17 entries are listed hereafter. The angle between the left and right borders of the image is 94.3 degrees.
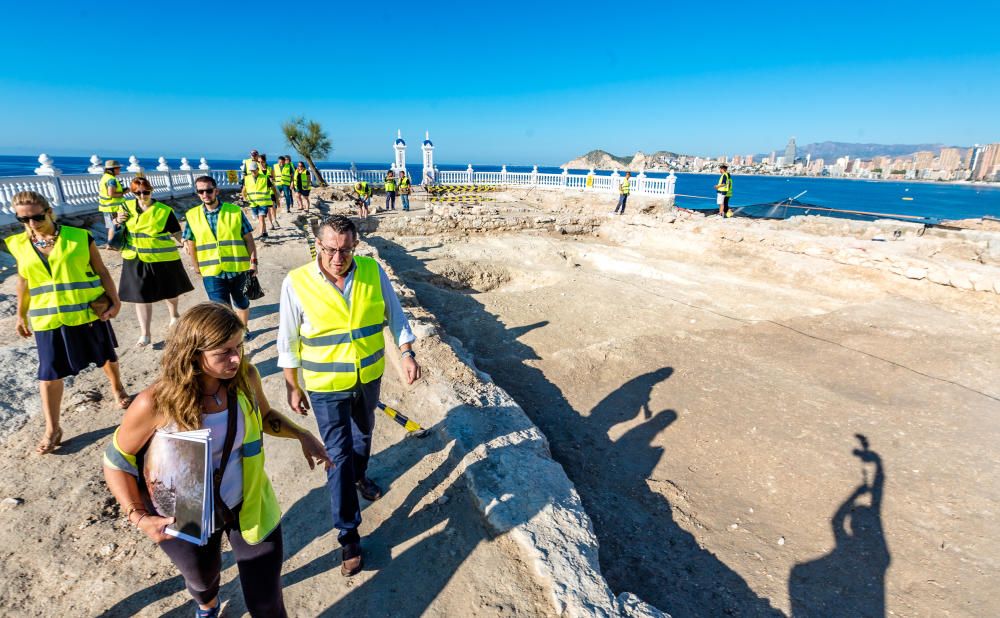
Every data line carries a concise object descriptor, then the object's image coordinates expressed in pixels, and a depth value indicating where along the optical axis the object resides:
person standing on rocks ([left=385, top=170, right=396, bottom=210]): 18.52
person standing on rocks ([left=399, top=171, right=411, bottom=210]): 20.48
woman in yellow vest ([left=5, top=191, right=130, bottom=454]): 3.16
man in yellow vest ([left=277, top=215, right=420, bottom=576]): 2.50
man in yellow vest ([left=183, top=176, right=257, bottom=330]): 4.62
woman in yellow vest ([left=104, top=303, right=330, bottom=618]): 1.59
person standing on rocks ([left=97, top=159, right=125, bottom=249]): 7.98
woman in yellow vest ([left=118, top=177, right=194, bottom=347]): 4.60
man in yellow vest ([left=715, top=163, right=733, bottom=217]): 14.69
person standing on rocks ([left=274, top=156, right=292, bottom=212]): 14.05
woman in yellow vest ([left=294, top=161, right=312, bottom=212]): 15.14
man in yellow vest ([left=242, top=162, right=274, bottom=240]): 9.78
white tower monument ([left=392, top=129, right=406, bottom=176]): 25.52
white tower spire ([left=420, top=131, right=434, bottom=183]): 26.69
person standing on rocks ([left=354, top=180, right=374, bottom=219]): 16.89
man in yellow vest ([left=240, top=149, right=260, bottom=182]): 12.55
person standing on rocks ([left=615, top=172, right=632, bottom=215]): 18.14
